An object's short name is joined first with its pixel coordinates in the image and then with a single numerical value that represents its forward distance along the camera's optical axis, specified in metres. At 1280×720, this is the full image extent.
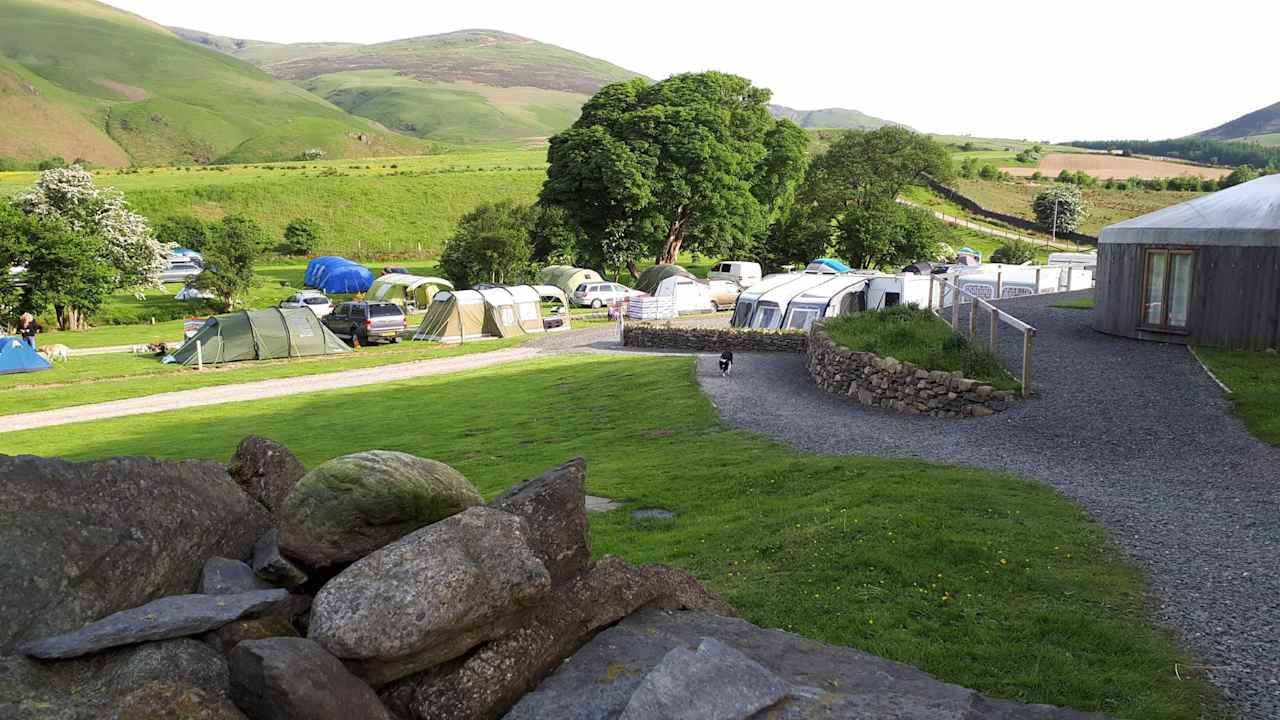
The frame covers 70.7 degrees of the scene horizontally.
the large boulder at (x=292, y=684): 3.96
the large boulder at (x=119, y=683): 3.80
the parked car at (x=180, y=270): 62.22
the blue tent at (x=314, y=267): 60.88
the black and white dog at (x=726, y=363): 24.67
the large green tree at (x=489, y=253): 53.84
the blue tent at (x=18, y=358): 30.45
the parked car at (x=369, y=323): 38.09
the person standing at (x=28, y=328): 34.72
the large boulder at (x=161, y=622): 4.23
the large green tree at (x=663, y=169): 57.72
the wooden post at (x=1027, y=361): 17.25
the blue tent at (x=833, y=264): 56.65
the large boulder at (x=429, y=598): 4.40
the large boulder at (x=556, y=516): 5.58
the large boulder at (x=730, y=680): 4.36
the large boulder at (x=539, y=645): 4.60
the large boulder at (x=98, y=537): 4.51
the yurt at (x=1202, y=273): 20.20
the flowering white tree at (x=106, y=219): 49.75
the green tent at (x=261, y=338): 32.47
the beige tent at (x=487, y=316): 38.44
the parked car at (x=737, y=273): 55.44
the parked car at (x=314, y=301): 45.22
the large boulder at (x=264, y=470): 6.46
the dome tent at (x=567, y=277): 52.47
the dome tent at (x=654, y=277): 53.19
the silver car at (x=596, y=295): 50.75
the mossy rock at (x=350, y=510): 5.17
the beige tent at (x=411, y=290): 50.34
